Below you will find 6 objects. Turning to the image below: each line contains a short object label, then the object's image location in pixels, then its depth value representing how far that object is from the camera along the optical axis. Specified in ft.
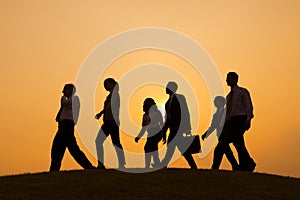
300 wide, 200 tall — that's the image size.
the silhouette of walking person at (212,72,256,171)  55.31
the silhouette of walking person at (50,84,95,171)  57.72
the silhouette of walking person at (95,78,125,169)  58.54
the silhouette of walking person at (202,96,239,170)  57.62
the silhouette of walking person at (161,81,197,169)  59.06
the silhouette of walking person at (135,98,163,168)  60.44
